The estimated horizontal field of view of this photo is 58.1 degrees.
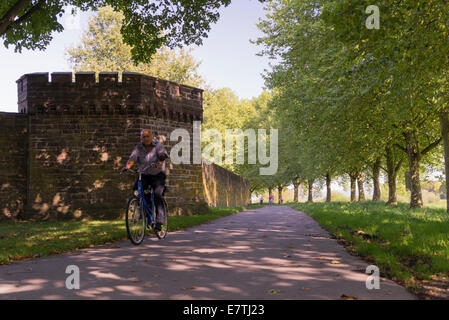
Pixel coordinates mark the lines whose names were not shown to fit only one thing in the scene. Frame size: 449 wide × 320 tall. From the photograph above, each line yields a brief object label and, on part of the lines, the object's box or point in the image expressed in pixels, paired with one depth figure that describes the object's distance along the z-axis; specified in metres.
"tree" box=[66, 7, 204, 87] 38.44
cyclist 8.02
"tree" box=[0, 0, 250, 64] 13.62
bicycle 7.50
